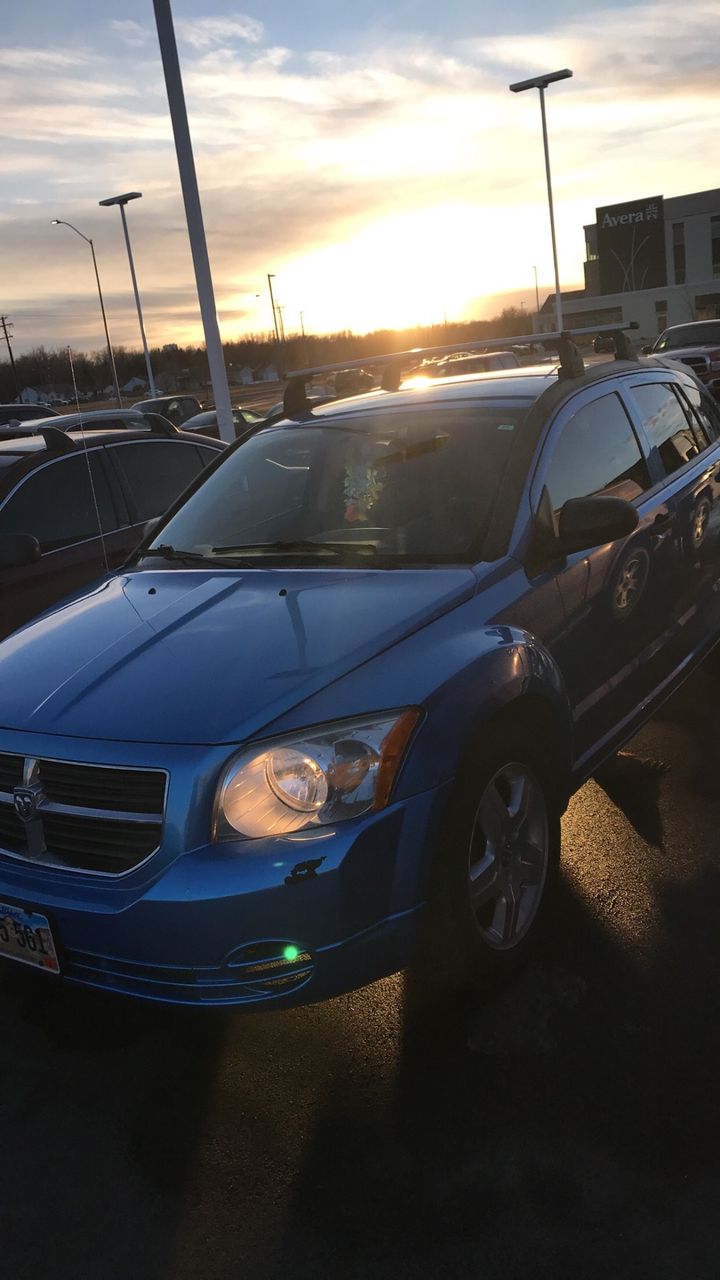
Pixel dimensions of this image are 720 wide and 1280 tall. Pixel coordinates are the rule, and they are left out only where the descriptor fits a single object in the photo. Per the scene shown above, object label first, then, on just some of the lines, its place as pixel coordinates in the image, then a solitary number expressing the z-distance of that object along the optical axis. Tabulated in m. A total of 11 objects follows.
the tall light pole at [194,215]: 10.27
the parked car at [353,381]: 49.53
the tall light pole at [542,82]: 36.44
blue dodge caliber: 2.62
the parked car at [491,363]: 17.86
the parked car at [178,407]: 26.83
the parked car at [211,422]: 20.43
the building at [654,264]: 78.38
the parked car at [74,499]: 5.55
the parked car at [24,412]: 9.09
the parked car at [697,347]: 19.86
